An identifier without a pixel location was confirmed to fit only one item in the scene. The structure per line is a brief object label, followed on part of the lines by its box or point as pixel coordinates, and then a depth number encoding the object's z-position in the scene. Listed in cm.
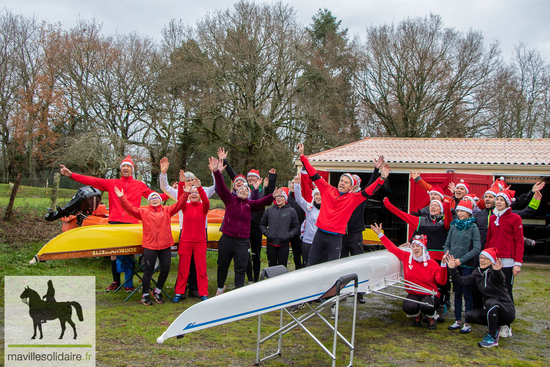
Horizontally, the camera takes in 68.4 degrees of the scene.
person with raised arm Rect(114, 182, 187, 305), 558
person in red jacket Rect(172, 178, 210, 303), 579
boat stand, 350
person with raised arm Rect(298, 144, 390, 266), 510
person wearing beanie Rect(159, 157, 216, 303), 607
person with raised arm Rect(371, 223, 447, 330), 490
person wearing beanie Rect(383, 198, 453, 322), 530
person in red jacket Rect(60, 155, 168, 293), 626
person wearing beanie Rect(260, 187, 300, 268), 615
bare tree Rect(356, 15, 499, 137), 2553
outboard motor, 804
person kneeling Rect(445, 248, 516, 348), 440
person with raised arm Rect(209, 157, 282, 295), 565
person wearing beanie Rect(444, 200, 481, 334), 480
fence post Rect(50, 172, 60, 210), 1034
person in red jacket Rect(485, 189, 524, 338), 477
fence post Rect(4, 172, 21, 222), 992
